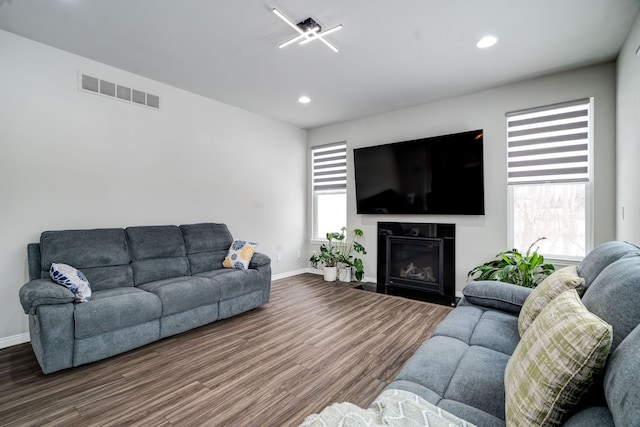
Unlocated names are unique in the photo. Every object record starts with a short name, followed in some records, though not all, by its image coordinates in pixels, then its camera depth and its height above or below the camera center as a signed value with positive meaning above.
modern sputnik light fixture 2.53 +1.56
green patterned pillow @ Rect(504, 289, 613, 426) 0.85 -0.49
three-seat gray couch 2.24 -0.74
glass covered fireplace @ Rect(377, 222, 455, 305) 4.20 -0.78
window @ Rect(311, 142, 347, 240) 5.48 +0.40
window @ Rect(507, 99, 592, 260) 3.35 +0.35
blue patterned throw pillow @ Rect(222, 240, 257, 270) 3.71 -0.57
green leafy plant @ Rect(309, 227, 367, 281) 5.00 -0.75
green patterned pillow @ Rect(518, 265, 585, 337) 1.60 -0.47
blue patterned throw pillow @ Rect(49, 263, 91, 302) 2.40 -0.57
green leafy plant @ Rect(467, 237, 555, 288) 3.18 -0.68
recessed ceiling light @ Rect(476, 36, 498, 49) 2.75 +1.56
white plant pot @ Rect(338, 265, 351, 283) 5.18 -1.12
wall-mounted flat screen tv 3.92 +0.47
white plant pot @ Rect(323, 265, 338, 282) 5.16 -1.11
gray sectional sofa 0.76 -0.75
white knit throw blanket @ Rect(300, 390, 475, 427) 0.93 -0.67
